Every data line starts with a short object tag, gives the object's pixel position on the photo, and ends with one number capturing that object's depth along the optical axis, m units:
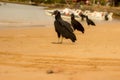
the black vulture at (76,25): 17.64
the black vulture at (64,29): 13.18
